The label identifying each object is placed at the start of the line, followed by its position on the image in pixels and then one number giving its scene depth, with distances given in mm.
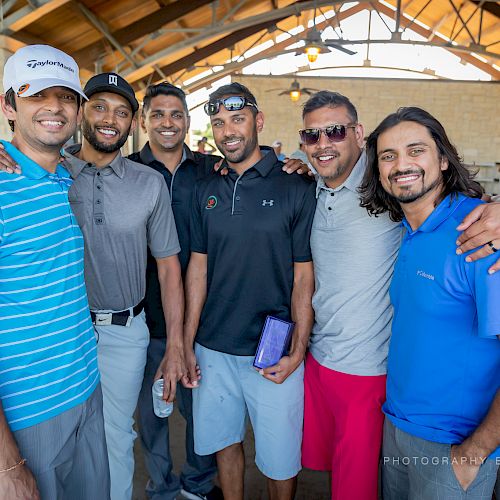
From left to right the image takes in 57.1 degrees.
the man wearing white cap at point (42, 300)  1348
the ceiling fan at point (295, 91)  11598
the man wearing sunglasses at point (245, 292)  2129
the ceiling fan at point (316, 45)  8156
